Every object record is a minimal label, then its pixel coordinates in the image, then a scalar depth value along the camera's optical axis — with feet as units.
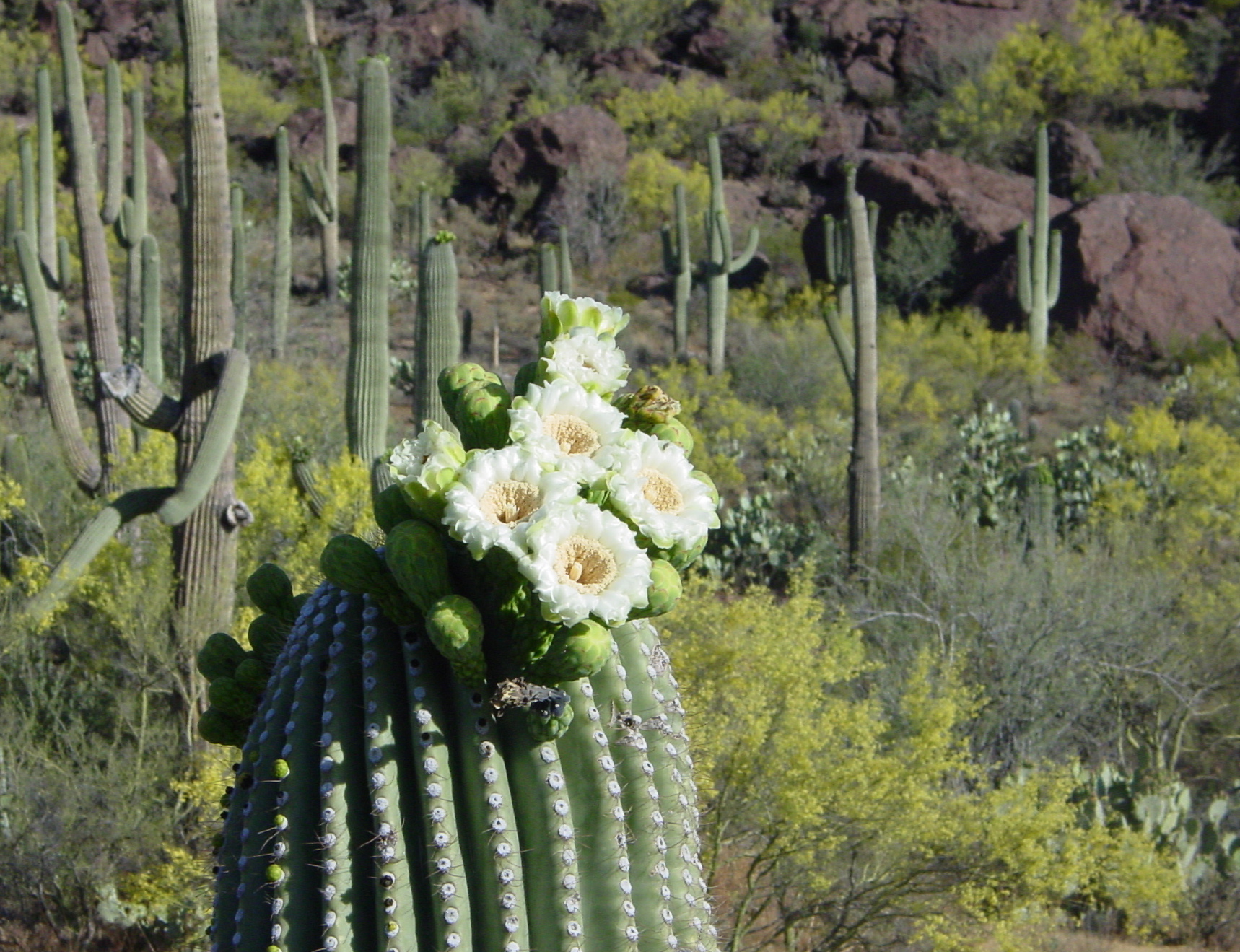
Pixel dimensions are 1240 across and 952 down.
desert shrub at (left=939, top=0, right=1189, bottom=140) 105.40
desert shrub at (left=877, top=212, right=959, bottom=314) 83.20
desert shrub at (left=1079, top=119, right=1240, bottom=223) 94.84
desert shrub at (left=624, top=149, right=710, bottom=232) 97.04
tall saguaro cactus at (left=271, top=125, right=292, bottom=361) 58.80
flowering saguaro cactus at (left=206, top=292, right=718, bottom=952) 7.43
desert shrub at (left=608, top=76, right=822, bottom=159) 106.11
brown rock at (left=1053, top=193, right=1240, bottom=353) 76.89
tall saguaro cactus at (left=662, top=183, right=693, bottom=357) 65.62
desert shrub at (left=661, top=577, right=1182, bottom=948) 19.69
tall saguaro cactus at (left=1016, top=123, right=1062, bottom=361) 63.10
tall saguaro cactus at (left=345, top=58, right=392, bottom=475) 25.03
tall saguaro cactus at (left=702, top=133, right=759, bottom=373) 63.46
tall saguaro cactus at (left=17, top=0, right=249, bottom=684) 20.86
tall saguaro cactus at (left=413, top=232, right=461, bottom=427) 23.49
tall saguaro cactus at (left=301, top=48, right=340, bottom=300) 66.13
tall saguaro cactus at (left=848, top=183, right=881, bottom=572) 37.81
